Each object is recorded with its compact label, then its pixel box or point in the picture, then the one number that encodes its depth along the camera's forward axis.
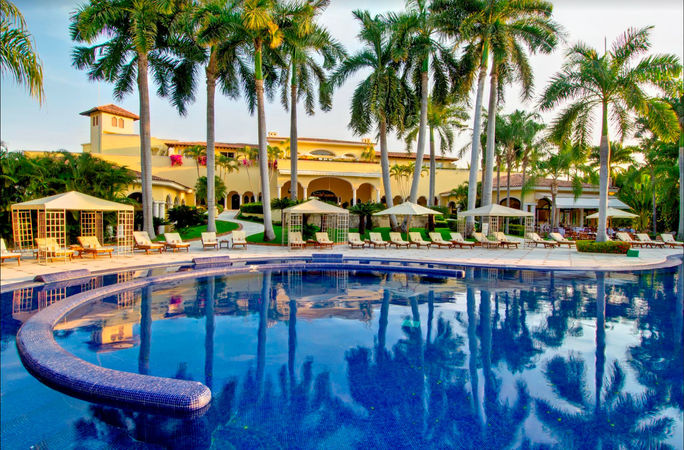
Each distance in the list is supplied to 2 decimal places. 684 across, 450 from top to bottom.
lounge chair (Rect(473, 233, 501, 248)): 20.59
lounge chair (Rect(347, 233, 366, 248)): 19.30
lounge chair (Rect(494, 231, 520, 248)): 20.39
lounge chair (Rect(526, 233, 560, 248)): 21.33
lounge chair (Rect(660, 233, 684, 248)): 22.83
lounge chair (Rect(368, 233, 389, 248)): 19.78
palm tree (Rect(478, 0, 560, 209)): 20.55
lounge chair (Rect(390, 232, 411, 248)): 20.22
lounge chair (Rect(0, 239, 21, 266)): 12.54
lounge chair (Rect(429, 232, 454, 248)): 20.44
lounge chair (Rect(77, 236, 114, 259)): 14.42
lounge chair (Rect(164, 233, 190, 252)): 16.52
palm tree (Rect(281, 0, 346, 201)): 18.50
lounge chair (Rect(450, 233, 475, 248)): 20.77
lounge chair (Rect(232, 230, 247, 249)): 18.09
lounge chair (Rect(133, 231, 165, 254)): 16.08
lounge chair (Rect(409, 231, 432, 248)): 20.09
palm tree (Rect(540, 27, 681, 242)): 16.48
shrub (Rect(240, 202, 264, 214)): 32.12
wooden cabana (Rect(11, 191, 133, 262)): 13.96
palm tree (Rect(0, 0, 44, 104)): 6.20
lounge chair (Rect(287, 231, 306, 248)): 18.42
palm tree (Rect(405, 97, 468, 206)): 28.91
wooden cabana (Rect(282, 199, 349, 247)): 18.50
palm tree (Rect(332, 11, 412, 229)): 22.38
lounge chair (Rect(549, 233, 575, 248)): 21.30
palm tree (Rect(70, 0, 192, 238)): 16.92
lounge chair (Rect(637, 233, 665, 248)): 22.70
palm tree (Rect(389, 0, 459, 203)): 21.62
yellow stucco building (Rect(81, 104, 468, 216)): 36.56
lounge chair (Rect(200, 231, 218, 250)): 17.50
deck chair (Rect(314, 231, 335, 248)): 18.95
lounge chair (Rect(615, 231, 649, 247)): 22.62
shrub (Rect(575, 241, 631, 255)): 18.06
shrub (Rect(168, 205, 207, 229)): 24.23
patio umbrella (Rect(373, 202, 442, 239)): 20.19
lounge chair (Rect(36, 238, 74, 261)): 13.39
